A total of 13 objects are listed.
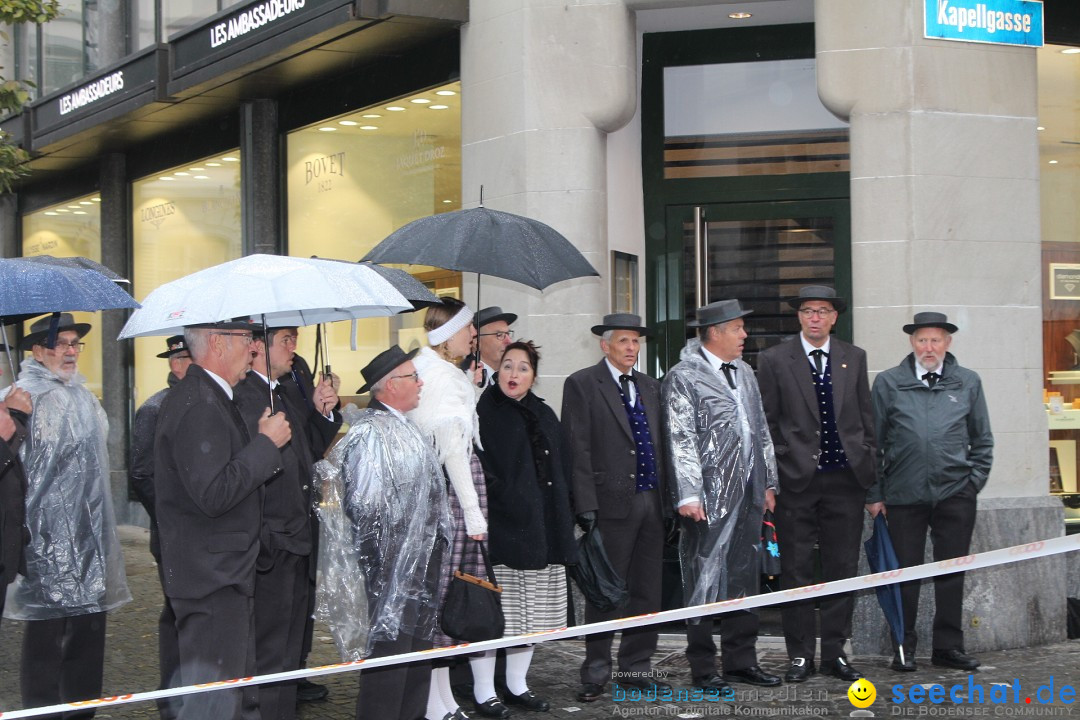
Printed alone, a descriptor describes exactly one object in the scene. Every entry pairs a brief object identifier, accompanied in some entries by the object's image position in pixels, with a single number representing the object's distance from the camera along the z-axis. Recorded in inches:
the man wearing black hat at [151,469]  258.4
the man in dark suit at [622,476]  284.2
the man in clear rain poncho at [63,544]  247.9
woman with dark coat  272.5
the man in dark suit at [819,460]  295.6
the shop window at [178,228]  548.1
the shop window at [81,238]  660.7
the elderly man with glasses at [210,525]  197.2
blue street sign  327.9
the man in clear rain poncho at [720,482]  284.5
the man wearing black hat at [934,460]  299.6
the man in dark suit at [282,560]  220.8
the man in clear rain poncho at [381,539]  233.3
